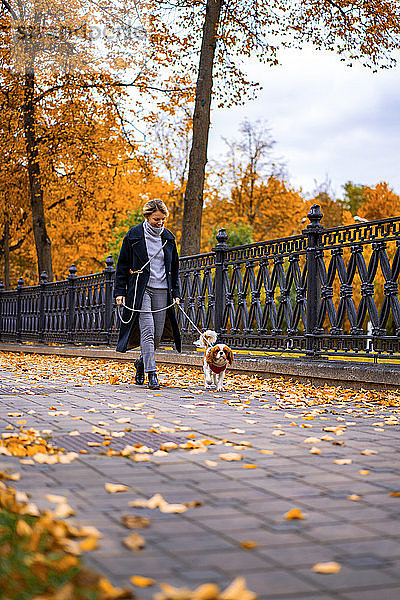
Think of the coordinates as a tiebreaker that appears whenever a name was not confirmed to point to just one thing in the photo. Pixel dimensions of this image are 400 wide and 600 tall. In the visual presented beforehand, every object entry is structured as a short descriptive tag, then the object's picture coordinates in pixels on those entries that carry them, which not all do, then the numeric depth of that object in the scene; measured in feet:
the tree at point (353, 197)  230.48
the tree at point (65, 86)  81.66
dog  31.50
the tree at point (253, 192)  153.07
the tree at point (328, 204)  180.14
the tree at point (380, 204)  200.75
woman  33.40
